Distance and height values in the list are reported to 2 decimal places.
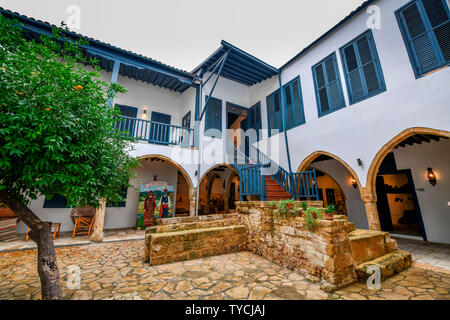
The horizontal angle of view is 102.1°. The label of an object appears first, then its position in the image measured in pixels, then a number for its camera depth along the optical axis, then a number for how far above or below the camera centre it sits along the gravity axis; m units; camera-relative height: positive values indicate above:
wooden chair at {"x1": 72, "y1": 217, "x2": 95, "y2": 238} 6.46 -0.76
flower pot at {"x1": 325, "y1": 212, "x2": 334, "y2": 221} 2.99 -0.23
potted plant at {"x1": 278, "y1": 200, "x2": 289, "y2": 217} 3.69 -0.12
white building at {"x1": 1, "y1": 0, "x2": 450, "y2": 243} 4.84 +3.11
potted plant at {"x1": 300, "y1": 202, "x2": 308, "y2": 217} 4.04 -0.09
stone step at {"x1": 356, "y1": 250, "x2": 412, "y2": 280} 2.96 -1.08
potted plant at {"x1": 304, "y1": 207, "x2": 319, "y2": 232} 3.10 -0.29
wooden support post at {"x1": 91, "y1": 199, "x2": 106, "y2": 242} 5.88 -0.71
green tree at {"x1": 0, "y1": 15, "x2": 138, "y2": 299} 1.78 +0.78
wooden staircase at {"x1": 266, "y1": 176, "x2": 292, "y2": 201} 6.70 +0.39
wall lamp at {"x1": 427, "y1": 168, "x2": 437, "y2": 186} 5.94 +0.75
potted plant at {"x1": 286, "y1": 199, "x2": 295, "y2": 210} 3.64 -0.04
